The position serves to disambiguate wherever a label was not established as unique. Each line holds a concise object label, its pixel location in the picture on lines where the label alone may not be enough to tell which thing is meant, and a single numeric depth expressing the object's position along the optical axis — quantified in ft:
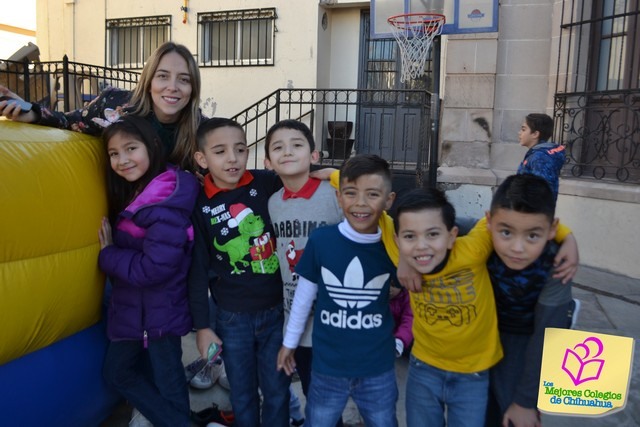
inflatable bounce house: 6.24
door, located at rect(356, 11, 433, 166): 31.99
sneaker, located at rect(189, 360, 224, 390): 9.98
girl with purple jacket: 6.99
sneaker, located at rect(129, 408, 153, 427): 8.12
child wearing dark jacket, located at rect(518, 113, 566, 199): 15.71
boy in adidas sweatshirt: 6.31
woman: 8.23
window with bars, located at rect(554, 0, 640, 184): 19.71
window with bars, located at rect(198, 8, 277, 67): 33.19
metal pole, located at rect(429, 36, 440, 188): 23.61
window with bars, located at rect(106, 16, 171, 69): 35.88
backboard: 23.29
